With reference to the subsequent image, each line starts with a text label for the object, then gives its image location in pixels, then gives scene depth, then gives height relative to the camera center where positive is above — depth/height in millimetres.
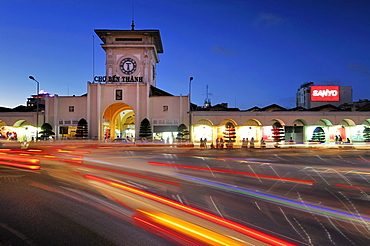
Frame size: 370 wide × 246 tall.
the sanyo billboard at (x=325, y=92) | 52250 +6174
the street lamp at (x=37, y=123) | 39038 +313
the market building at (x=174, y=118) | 40906 +1051
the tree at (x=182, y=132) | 39250 -899
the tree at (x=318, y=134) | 40866 -1209
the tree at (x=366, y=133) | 39253 -1079
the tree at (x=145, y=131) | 39500 -772
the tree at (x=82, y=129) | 40406 -522
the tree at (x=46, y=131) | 39331 -791
